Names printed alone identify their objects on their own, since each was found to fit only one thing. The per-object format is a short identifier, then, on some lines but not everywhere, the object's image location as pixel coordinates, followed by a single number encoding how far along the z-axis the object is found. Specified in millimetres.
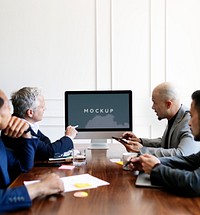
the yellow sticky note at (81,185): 1617
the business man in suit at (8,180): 1278
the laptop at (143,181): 1599
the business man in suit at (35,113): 2266
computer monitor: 2621
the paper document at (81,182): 1600
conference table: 1274
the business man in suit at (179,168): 1436
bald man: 2139
